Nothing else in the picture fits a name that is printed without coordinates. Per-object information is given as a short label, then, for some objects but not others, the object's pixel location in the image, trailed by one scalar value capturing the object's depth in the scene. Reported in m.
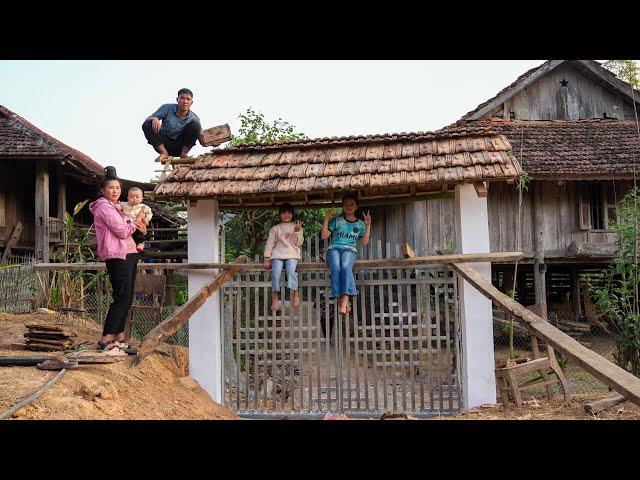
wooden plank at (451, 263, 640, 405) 3.42
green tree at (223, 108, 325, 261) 11.60
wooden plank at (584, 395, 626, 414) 5.27
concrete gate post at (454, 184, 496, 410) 6.38
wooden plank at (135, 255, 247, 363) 5.58
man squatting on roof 7.42
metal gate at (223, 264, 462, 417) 6.63
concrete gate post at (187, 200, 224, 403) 6.87
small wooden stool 6.29
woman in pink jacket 5.79
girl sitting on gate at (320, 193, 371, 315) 6.47
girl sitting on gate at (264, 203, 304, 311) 6.59
